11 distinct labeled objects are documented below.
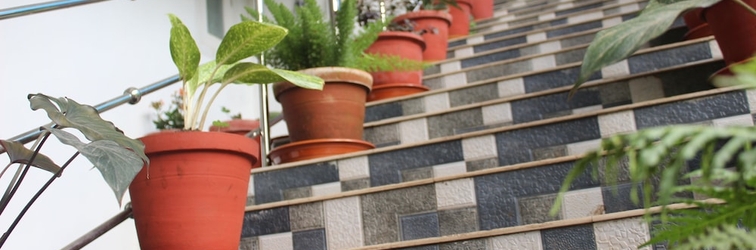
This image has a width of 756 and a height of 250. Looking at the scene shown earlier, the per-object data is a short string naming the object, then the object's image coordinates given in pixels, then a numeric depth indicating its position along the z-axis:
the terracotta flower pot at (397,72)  3.00
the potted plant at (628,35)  0.96
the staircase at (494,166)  1.56
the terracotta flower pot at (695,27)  2.38
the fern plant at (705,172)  0.30
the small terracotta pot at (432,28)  3.62
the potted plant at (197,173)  1.50
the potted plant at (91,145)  1.10
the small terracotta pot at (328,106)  2.33
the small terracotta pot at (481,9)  4.65
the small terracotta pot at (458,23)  4.21
